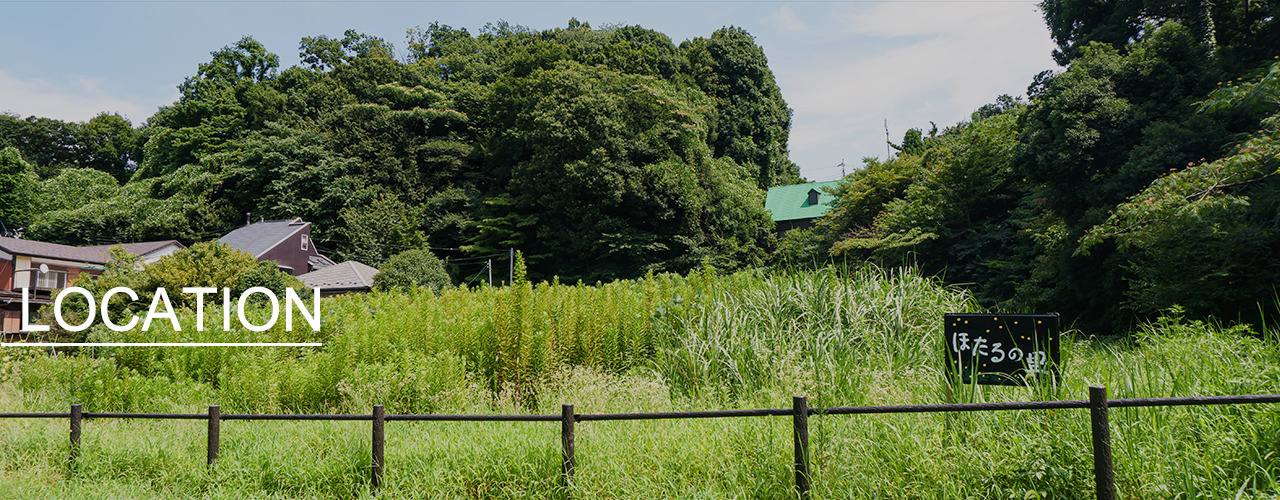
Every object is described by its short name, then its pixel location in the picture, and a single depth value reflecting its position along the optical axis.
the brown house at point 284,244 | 27.20
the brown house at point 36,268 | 23.73
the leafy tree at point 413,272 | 25.58
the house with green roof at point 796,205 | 41.09
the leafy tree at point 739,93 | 36.78
